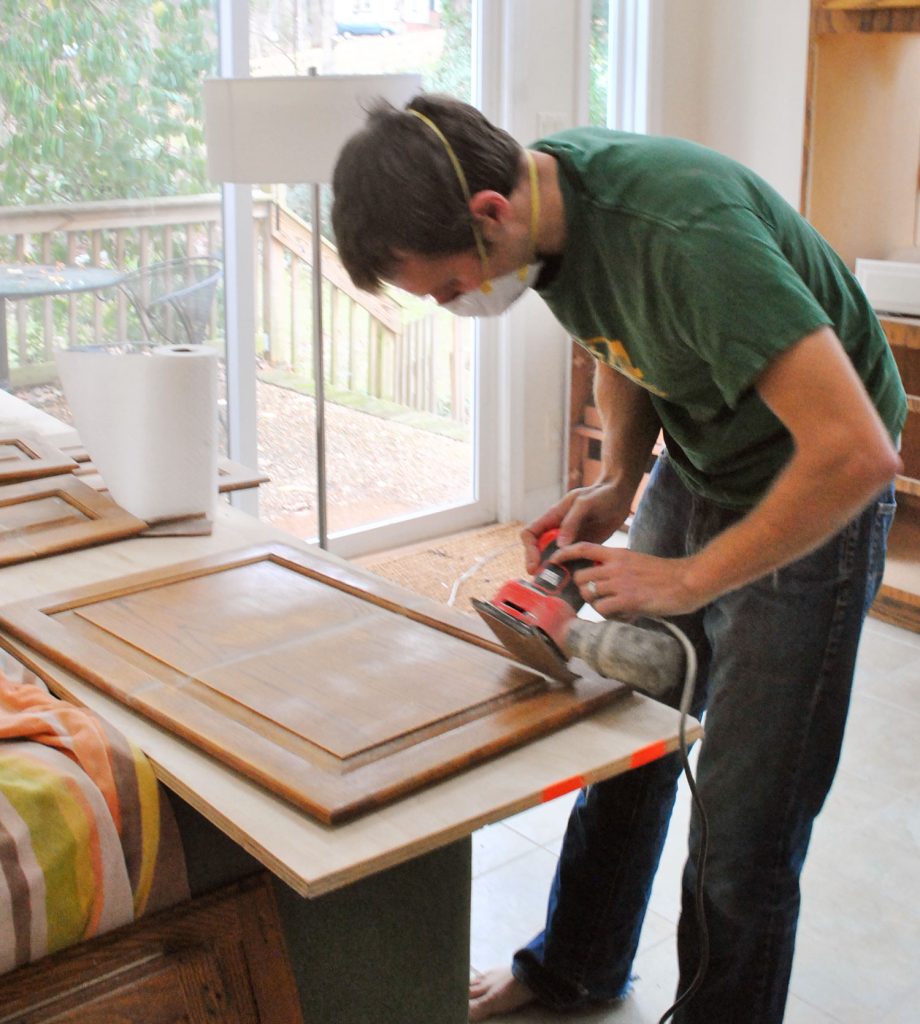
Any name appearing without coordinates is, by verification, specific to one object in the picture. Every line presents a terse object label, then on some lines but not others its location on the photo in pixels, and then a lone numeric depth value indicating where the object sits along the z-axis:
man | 1.13
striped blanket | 1.03
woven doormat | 3.49
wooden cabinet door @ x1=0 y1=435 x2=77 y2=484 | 1.87
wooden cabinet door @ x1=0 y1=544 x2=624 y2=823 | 1.09
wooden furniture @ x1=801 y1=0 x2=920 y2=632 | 3.38
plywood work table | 0.99
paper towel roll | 1.69
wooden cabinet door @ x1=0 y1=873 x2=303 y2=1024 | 1.07
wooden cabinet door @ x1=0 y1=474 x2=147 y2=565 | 1.64
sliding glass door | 3.45
